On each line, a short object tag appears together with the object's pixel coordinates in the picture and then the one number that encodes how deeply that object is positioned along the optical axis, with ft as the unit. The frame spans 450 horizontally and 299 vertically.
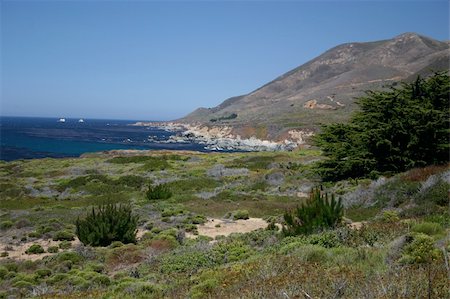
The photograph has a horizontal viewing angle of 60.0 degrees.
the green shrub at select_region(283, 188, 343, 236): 40.06
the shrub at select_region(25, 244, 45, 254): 48.52
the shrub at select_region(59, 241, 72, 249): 49.95
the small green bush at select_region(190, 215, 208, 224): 61.31
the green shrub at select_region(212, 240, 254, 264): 35.29
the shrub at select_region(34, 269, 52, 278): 37.61
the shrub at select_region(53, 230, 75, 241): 54.34
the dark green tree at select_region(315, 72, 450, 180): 73.41
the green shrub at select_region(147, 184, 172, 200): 82.77
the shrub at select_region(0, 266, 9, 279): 37.63
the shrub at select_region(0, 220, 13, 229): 61.93
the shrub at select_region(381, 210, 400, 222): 40.81
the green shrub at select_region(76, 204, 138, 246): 50.24
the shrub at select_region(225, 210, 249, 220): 63.52
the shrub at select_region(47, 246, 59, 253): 48.52
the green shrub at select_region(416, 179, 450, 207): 44.86
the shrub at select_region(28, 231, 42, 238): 55.67
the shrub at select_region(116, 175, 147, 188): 104.61
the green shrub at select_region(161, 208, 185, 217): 66.77
